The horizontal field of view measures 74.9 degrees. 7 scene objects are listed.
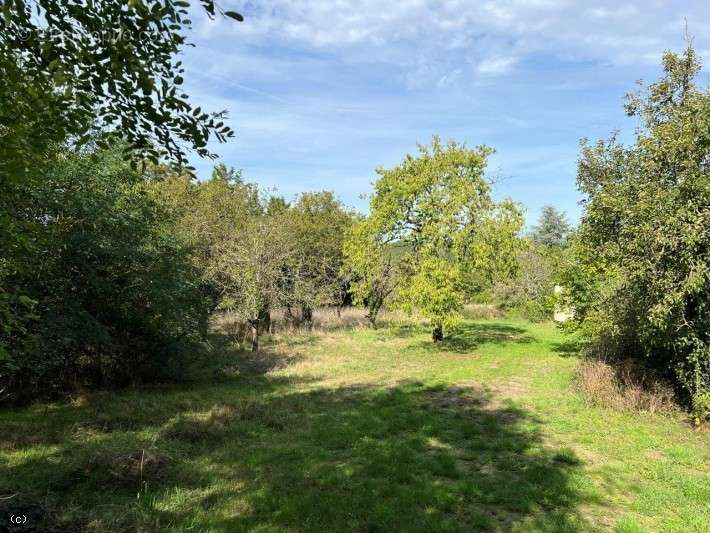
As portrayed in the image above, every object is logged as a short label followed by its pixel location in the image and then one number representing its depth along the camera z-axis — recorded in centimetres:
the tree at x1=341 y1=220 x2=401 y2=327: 2162
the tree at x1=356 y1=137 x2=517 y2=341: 1900
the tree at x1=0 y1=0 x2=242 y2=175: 351
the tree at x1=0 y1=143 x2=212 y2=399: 1084
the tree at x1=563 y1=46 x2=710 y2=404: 986
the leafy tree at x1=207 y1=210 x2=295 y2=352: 2055
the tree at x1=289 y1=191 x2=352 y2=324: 2812
